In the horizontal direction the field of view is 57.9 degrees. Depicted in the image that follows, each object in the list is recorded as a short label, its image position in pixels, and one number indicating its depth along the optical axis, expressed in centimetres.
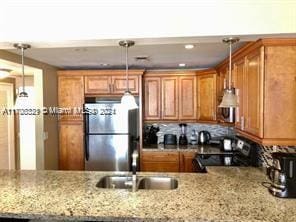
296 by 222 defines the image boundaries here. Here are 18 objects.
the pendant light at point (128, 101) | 212
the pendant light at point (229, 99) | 187
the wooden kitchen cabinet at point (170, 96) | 448
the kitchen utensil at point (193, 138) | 468
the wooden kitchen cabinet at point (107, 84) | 435
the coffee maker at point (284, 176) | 193
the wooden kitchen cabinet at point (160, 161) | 420
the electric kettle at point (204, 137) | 455
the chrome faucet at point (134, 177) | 211
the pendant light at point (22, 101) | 200
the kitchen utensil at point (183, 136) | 463
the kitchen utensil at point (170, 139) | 464
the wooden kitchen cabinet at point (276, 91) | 224
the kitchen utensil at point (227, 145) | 397
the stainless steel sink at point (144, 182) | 246
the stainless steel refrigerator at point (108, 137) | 417
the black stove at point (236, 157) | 311
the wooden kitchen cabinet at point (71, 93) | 440
